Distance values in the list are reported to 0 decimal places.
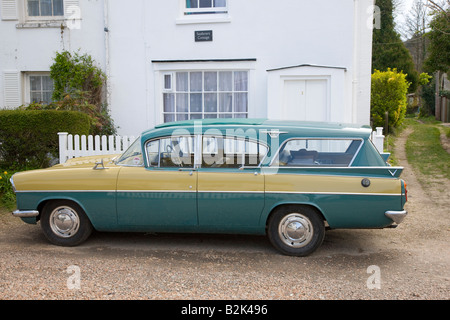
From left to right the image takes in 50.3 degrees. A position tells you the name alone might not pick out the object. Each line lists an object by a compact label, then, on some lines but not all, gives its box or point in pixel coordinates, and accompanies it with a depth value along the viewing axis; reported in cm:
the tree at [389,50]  3117
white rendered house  1048
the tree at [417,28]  4197
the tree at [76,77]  1115
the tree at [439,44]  1371
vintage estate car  557
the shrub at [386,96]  1830
